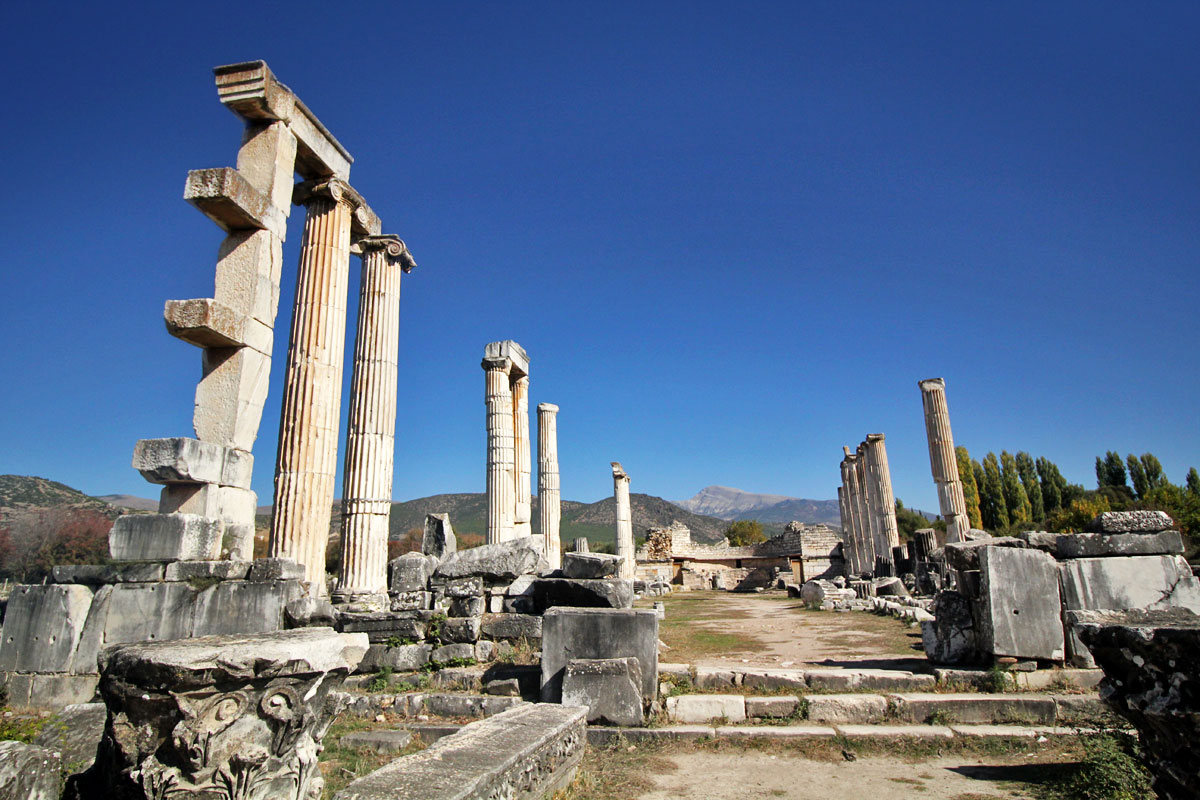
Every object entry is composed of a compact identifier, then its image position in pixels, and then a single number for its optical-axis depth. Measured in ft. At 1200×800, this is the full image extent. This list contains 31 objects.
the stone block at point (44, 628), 21.75
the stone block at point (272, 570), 22.88
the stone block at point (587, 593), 26.18
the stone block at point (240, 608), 21.56
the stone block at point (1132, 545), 24.29
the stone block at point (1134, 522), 24.59
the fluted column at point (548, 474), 74.38
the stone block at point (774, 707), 21.38
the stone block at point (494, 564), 31.78
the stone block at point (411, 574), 32.55
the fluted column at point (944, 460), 71.82
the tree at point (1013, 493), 171.32
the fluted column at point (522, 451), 65.67
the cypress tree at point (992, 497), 175.11
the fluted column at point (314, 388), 30.83
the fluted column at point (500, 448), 60.49
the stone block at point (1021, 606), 23.41
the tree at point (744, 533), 191.42
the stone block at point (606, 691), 20.72
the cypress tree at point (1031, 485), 175.83
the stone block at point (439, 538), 41.04
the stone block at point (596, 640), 22.02
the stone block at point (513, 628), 29.17
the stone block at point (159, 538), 21.89
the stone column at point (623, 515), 102.06
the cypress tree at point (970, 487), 167.43
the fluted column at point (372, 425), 35.14
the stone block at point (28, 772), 10.00
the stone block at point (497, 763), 11.10
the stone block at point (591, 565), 27.27
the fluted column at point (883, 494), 88.02
